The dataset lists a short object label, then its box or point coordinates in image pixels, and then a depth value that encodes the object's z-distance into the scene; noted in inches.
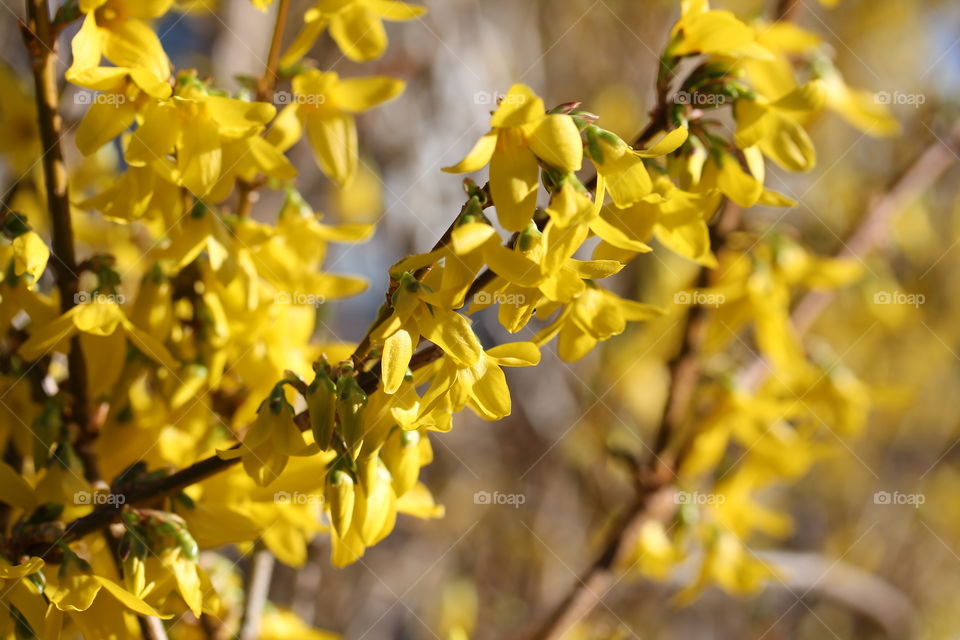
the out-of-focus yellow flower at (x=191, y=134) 28.2
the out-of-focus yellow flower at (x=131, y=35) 28.7
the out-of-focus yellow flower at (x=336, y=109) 29.6
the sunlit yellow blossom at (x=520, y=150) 27.3
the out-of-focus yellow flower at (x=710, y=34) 28.7
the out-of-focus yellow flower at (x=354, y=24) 29.0
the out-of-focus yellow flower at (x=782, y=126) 28.7
